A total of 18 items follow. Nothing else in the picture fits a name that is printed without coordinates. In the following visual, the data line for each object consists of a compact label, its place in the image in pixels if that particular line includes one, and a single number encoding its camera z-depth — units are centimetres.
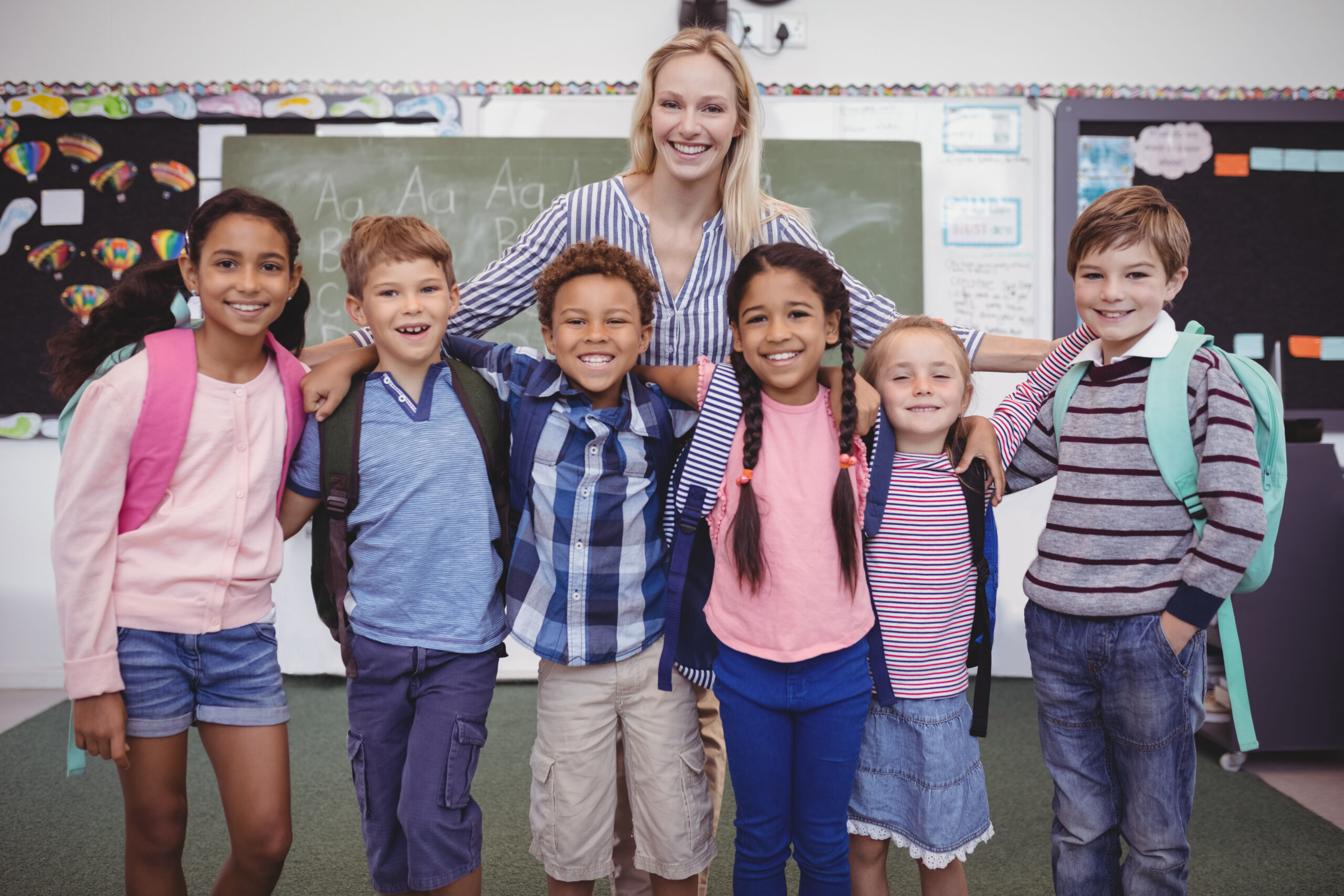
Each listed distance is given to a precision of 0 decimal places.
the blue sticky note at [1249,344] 329
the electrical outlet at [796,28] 322
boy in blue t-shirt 133
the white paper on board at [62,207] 322
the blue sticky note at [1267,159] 326
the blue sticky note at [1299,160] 327
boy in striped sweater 128
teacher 156
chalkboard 317
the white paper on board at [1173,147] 325
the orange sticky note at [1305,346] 329
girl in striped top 133
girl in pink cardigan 124
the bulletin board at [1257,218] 325
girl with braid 130
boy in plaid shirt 138
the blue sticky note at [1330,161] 327
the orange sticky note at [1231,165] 326
